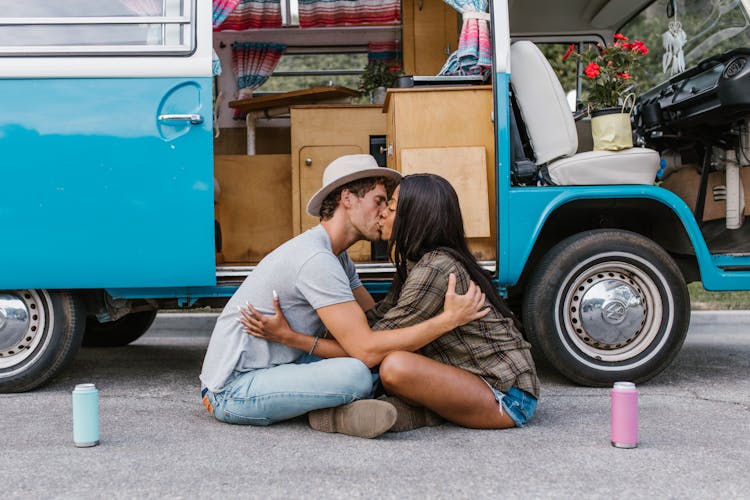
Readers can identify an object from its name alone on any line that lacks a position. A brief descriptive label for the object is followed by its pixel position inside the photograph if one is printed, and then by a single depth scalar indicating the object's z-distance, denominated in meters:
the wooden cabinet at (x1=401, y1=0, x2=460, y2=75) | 7.00
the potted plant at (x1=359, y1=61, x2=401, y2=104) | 6.80
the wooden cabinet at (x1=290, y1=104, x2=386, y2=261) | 5.91
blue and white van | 4.39
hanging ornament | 5.42
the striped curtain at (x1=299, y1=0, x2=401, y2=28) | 7.12
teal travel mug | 3.27
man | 3.47
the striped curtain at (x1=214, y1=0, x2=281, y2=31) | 7.11
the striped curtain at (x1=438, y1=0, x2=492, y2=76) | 5.15
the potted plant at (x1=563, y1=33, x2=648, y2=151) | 4.77
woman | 3.53
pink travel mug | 3.20
